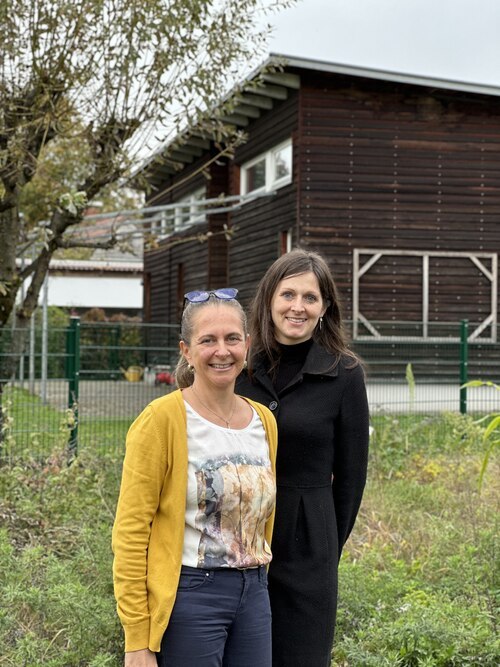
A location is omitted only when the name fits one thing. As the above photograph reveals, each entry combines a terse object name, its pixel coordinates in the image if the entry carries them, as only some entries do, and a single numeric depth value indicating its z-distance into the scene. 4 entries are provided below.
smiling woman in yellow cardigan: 2.49
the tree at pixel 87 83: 7.56
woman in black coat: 3.03
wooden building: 15.87
